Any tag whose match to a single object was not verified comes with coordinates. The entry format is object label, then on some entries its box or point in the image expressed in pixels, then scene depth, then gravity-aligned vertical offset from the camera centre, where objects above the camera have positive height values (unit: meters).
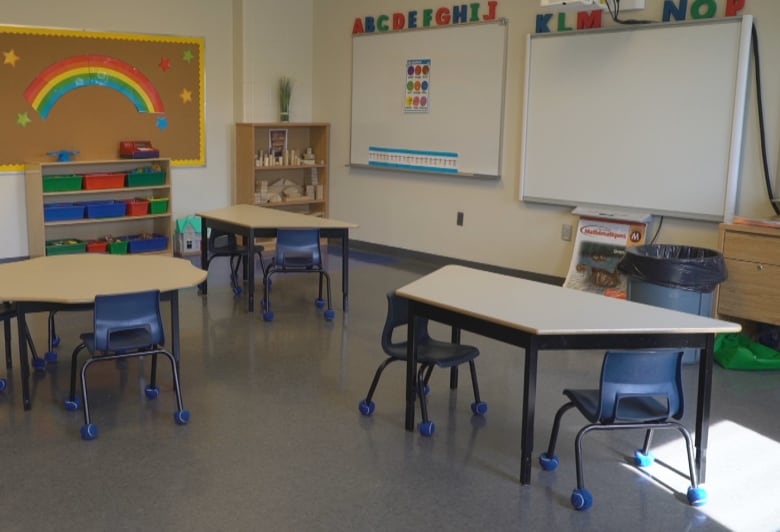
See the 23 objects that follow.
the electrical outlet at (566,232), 7.09 -0.72
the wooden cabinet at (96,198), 7.57 -0.59
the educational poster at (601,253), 6.49 -0.85
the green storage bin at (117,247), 7.96 -1.05
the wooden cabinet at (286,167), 8.90 -0.29
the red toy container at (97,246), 7.88 -1.03
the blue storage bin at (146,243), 8.12 -1.03
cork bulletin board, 7.52 +0.41
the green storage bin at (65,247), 7.67 -1.02
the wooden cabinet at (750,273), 5.24 -0.78
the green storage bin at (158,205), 8.24 -0.67
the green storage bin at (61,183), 7.54 -0.43
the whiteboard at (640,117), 5.94 +0.24
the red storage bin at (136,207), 8.10 -0.67
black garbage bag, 5.21 -0.76
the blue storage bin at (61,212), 7.58 -0.69
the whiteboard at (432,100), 7.61 +0.43
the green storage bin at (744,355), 5.23 -1.29
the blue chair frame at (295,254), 6.07 -0.83
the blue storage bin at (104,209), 7.88 -0.68
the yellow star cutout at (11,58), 7.38 +0.68
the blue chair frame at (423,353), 4.05 -1.03
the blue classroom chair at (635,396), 3.32 -1.00
